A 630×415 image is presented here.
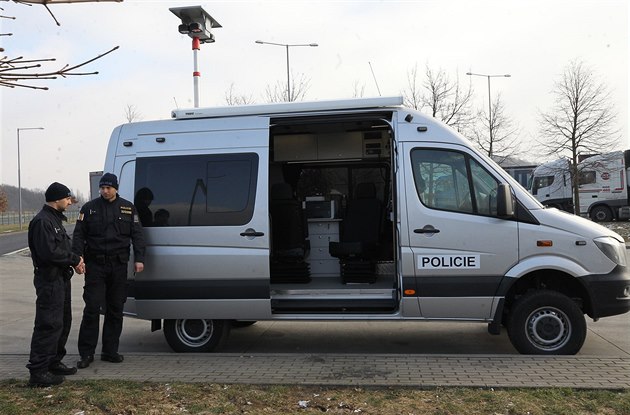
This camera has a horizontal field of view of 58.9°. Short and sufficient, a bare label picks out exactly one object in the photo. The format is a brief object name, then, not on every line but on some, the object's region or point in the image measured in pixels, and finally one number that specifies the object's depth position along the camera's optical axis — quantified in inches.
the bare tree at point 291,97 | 827.1
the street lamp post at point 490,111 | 981.7
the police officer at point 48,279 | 200.8
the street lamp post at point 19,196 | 1658.6
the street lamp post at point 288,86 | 738.8
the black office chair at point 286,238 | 289.9
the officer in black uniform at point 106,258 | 230.5
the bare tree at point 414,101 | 865.2
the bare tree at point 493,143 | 970.8
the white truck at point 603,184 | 1040.8
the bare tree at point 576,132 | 924.0
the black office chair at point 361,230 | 287.1
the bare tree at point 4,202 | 1975.6
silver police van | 229.8
